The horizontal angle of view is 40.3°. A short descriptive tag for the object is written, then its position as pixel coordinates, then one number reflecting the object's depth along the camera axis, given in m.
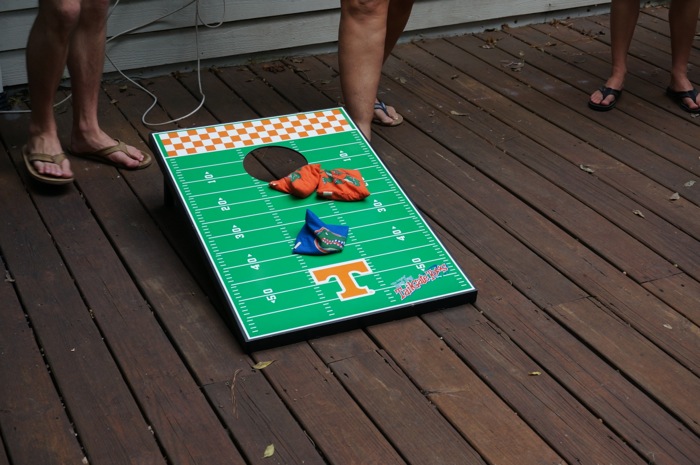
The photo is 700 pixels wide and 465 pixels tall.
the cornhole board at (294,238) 2.38
